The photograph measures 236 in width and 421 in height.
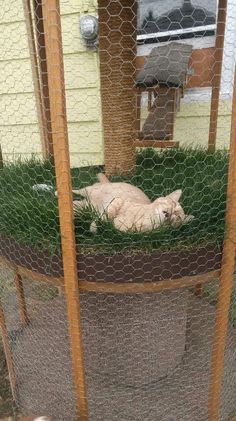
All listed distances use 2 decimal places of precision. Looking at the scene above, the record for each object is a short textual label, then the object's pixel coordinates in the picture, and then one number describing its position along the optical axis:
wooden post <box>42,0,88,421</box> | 0.77
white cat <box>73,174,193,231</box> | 1.03
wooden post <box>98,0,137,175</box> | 1.45
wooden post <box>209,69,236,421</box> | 0.93
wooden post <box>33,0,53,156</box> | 1.64
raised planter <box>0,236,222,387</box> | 1.05
